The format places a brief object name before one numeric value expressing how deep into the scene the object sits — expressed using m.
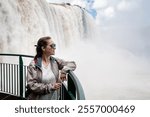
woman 1.95
